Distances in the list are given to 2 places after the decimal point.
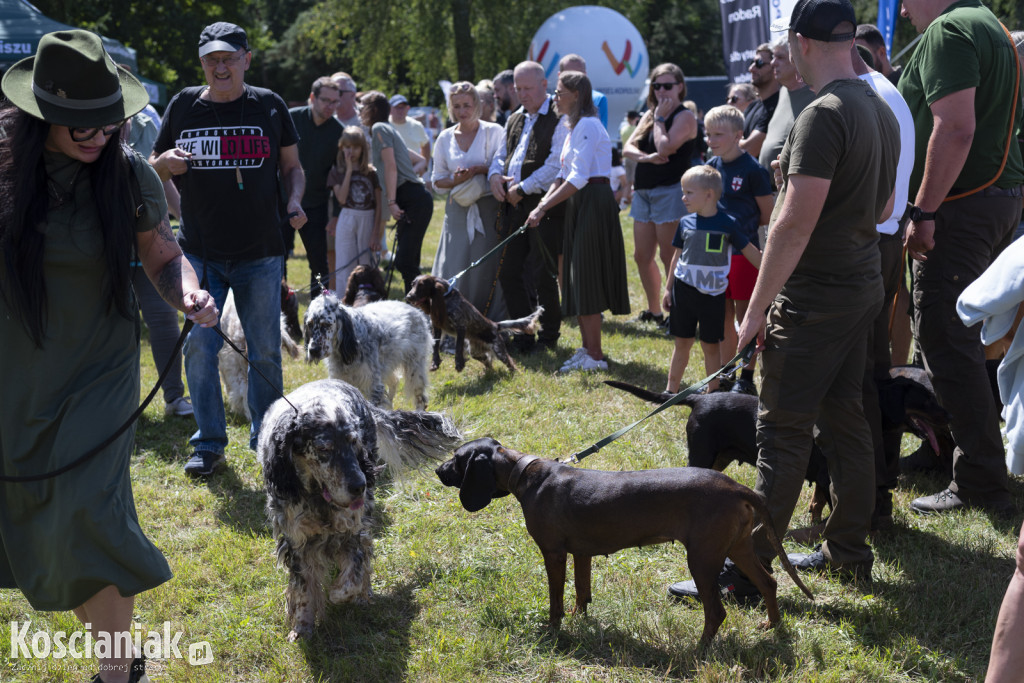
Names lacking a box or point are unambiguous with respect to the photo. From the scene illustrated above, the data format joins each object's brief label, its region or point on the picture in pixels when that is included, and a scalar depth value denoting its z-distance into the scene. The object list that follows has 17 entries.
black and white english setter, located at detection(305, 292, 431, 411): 5.53
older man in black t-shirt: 4.85
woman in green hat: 2.48
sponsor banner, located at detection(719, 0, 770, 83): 11.16
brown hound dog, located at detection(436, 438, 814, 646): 3.02
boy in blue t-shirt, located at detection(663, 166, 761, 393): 5.50
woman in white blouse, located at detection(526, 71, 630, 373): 6.54
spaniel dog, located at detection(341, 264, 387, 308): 6.75
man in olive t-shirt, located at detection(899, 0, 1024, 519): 3.96
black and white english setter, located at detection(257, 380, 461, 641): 3.37
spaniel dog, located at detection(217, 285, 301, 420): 6.27
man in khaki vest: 7.01
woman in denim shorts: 7.68
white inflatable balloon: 22.48
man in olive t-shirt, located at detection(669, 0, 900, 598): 3.06
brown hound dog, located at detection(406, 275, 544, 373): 6.83
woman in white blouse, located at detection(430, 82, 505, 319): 7.63
